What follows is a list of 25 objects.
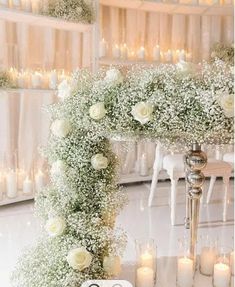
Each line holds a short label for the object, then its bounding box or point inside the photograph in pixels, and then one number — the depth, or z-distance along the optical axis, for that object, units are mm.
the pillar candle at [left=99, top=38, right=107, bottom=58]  4097
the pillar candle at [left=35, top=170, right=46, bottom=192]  3834
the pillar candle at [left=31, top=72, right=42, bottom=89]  3725
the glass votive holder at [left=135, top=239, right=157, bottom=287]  2068
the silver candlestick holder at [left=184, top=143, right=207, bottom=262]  2076
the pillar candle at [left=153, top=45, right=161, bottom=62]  4492
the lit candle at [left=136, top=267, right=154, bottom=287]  2066
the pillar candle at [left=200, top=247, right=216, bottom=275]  2217
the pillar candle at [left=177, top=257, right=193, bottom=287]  2102
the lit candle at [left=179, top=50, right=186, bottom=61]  4602
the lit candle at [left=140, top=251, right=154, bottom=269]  2127
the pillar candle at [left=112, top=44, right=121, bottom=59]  4306
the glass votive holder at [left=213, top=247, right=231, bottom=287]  2082
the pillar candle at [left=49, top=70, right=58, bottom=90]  3795
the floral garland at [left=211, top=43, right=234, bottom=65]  4611
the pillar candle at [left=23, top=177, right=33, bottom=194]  3771
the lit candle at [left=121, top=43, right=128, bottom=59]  4375
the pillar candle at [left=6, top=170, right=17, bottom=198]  3691
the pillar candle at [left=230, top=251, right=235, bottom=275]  2217
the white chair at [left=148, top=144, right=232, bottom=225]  3221
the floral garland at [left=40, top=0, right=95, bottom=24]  3656
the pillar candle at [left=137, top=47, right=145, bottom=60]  4445
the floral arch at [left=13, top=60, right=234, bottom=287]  1758
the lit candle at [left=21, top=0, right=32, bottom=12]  3564
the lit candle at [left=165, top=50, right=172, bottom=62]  4559
